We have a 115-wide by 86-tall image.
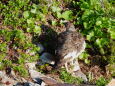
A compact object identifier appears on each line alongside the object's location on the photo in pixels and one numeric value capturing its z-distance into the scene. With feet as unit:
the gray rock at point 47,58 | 39.32
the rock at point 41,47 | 40.25
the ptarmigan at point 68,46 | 36.99
